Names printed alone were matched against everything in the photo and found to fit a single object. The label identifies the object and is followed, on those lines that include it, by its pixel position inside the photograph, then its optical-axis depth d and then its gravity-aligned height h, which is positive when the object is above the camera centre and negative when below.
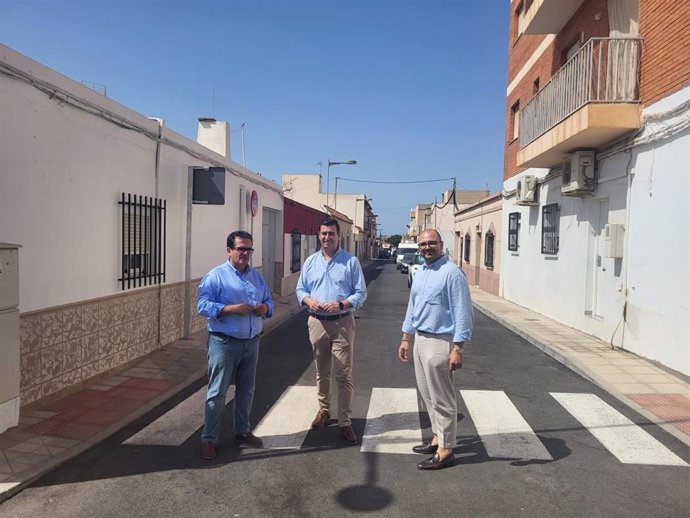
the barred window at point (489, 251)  19.77 -0.20
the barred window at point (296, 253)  17.70 -0.41
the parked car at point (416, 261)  20.44 -0.71
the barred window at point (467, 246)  25.84 -0.05
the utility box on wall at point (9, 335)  4.24 -0.83
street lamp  35.69 +5.45
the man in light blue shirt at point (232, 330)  4.02 -0.71
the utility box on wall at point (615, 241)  8.66 +0.13
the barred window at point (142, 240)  6.71 -0.04
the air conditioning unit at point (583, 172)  9.87 +1.43
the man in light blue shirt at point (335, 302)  4.49 -0.51
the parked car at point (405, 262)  33.15 -1.18
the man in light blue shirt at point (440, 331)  3.91 -0.65
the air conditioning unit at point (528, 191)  13.32 +1.44
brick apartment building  7.27 +1.39
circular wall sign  12.37 +0.90
